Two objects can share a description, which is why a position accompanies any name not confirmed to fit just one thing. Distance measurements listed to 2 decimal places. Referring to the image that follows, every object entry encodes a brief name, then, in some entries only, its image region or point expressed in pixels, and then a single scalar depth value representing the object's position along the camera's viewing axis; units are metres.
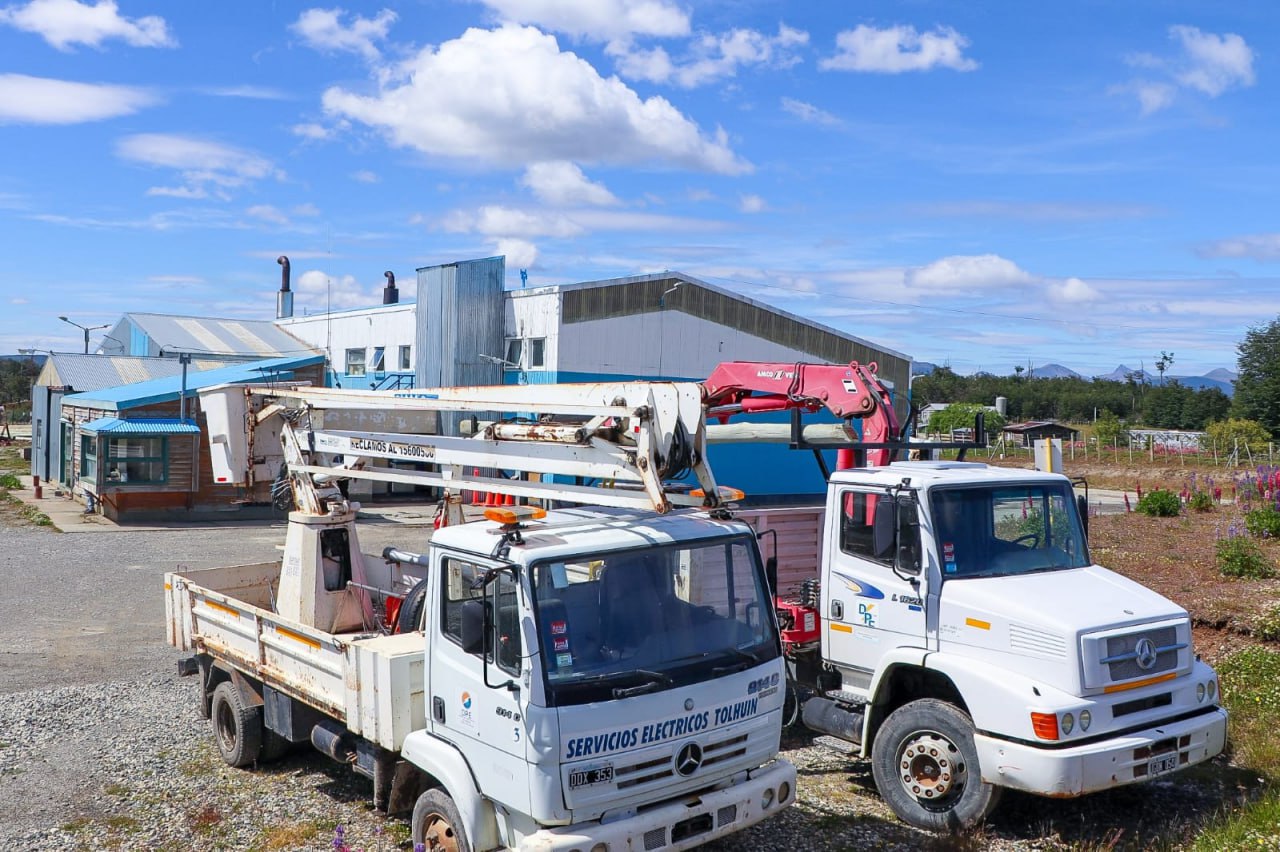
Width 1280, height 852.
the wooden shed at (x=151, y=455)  26.16
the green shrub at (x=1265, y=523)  19.59
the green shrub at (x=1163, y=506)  25.53
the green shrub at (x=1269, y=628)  11.44
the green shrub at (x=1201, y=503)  26.64
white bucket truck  5.54
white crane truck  6.64
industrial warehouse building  26.61
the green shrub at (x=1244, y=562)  15.10
